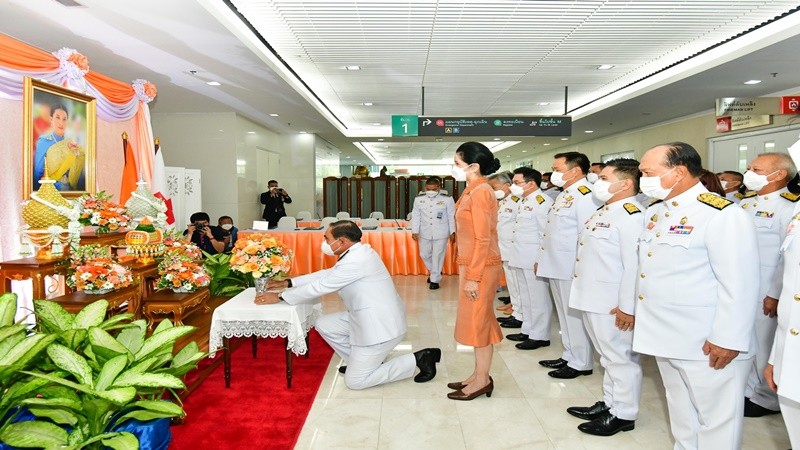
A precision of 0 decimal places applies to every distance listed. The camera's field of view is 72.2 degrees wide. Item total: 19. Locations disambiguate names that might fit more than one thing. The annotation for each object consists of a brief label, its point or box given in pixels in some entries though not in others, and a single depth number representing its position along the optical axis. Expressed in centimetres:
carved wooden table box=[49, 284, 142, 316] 360
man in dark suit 1209
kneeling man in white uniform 375
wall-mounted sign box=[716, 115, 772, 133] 861
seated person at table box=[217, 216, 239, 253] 732
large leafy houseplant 136
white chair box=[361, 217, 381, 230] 1032
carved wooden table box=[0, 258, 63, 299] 394
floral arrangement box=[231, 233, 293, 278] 386
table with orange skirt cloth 895
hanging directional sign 949
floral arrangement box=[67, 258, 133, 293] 375
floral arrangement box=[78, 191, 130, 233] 443
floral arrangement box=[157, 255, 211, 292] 427
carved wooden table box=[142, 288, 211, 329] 398
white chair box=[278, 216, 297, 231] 1055
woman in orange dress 333
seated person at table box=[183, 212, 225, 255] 655
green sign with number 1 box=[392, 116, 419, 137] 991
